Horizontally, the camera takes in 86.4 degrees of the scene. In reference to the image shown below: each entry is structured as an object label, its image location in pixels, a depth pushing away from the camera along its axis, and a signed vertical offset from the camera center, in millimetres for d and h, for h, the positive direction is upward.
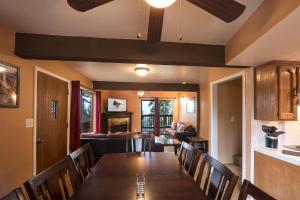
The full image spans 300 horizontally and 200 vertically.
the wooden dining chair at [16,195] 668 -384
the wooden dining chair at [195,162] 1517 -536
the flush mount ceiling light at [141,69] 3442 +798
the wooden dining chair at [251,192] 714 -411
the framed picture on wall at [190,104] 5791 +63
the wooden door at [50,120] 2430 -246
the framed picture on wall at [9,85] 1742 +233
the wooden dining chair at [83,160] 1465 -556
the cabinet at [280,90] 2103 +212
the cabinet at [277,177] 1812 -898
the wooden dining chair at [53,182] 850 -484
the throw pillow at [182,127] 5761 -794
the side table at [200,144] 4475 -1063
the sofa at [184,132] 5443 -911
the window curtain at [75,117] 3368 -245
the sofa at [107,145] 3182 -780
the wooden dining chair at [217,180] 957 -512
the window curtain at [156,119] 7661 -632
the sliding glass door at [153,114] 7678 -395
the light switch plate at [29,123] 2149 -234
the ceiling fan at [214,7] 1061 +683
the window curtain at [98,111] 5536 -182
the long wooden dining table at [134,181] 1053 -597
